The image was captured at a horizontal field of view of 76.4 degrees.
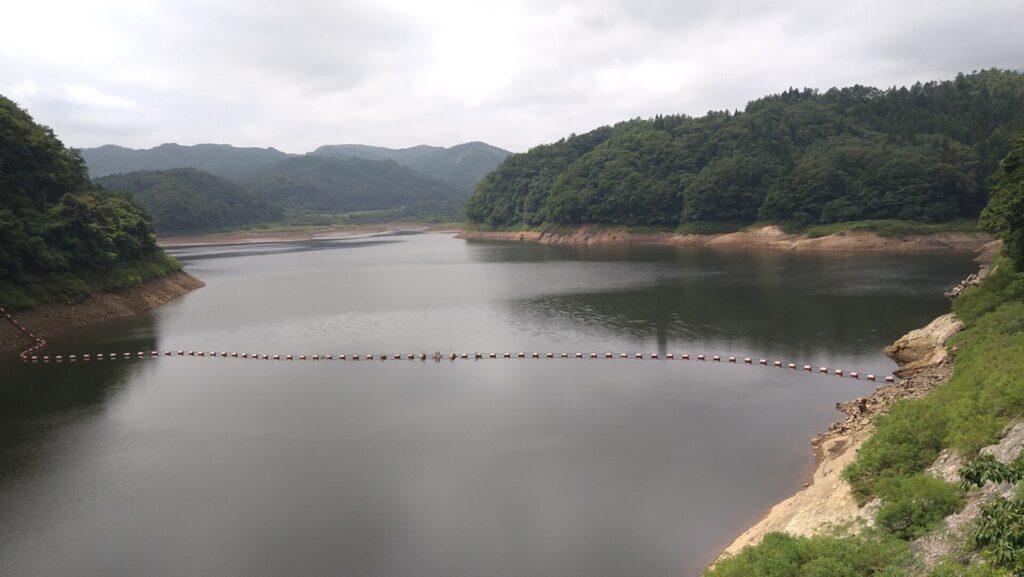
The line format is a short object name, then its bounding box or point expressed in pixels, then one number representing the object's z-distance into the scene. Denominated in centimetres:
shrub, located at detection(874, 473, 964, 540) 1214
